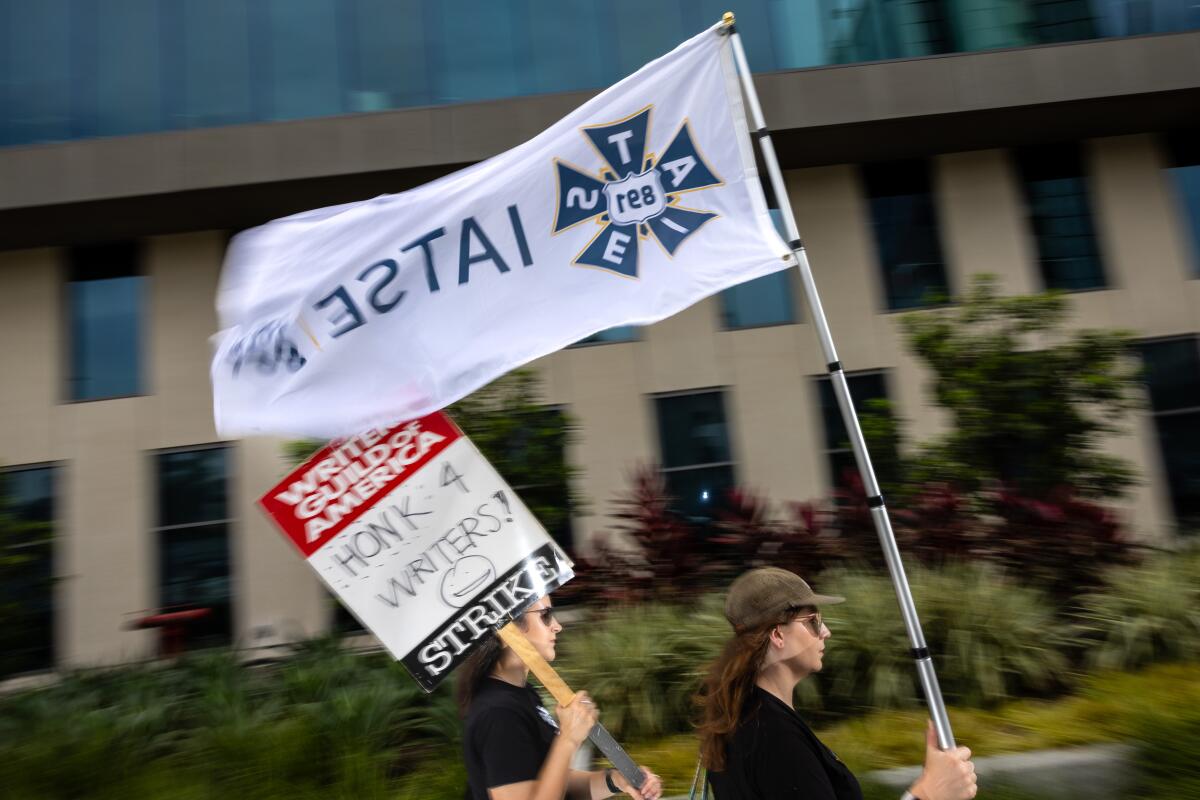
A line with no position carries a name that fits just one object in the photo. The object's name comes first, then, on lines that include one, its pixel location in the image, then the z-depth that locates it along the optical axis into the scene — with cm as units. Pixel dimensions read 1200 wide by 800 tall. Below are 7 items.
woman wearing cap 286
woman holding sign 309
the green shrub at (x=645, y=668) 733
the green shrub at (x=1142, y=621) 738
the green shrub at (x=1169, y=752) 513
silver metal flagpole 327
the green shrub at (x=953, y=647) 720
